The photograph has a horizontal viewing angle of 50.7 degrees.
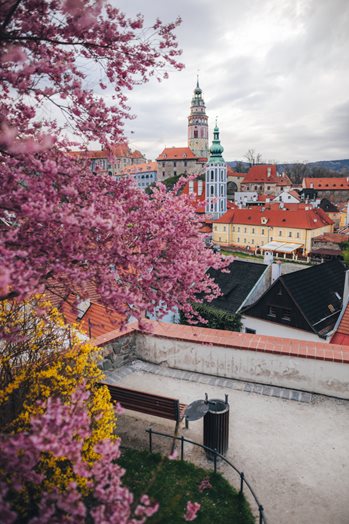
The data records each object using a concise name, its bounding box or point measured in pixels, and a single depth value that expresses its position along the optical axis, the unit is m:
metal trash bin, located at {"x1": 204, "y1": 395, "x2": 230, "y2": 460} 5.00
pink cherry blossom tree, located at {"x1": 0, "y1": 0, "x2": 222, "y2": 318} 3.21
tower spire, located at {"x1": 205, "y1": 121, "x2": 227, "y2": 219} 67.25
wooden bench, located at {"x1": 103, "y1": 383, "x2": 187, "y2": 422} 5.26
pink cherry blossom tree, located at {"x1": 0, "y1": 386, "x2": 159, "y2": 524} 2.33
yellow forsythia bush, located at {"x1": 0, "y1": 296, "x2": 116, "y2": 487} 3.91
